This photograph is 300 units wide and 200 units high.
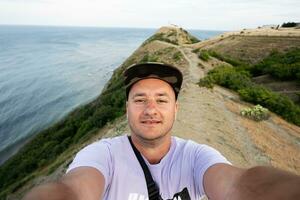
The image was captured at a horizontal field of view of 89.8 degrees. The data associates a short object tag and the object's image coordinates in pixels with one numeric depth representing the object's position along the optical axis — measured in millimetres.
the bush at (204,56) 14548
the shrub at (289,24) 30315
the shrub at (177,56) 14458
